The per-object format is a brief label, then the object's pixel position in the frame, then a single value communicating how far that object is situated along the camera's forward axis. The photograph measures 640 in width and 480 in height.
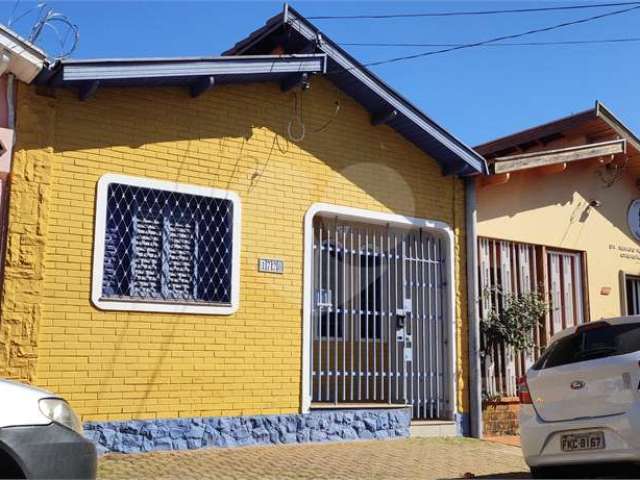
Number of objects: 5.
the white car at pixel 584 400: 6.25
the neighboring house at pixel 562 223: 11.85
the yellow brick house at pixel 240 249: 7.93
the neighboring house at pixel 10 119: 7.45
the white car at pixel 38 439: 4.11
